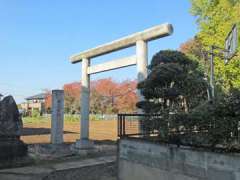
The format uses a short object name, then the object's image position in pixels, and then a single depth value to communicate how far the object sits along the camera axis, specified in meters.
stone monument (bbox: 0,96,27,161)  8.83
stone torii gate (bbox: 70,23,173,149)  8.50
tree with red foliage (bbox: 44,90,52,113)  58.53
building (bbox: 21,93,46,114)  79.12
